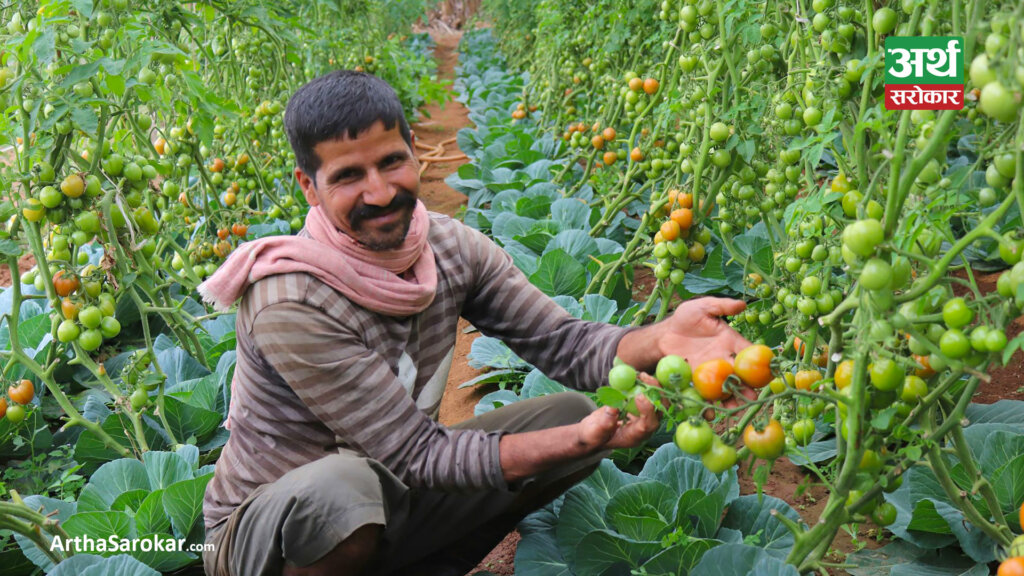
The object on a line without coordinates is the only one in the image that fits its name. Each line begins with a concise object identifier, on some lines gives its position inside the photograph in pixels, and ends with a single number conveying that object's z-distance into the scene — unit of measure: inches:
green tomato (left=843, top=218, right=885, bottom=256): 53.5
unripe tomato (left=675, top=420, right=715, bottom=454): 59.5
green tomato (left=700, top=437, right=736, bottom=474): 60.8
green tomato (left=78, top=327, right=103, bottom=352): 104.2
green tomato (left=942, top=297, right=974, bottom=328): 53.4
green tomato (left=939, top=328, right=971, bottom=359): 53.4
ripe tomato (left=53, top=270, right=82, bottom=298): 103.2
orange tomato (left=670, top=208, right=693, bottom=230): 112.3
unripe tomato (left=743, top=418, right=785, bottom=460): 61.7
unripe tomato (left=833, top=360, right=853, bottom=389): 63.9
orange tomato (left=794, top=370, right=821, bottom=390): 78.7
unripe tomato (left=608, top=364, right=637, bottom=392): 63.4
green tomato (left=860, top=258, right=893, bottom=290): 53.8
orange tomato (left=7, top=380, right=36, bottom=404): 109.8
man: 77.2
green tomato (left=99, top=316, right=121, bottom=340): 105.0
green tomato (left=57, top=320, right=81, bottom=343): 103.5
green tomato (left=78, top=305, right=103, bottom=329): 103.1
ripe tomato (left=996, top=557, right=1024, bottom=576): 55.7
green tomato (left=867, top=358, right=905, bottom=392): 57.1
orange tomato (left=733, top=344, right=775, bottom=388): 63.5
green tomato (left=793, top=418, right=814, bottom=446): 75.8
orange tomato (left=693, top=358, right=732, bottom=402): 63.1
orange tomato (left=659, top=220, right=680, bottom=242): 112.3
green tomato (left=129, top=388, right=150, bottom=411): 111.4
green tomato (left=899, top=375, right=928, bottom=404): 62.4
